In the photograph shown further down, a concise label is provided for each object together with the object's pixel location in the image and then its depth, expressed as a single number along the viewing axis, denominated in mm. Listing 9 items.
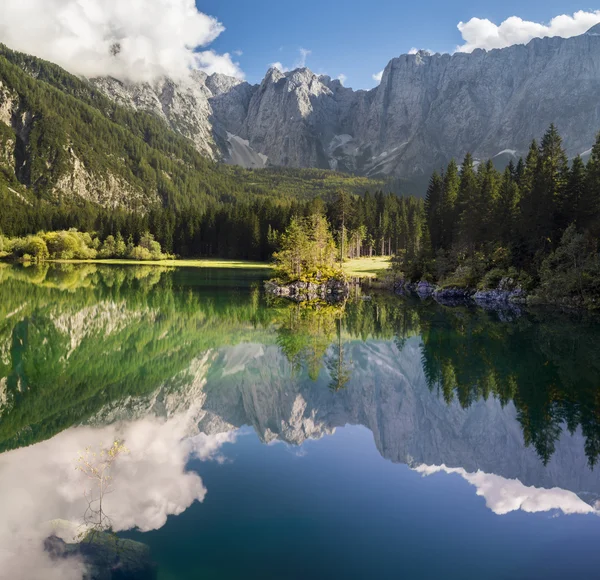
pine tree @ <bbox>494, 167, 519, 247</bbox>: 67000
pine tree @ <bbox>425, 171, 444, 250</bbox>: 88125
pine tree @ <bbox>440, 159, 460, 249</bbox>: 85000
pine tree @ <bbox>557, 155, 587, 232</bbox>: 58312
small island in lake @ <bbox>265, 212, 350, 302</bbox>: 73044
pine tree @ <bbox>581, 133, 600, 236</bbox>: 55781
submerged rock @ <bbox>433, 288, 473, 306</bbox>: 68000
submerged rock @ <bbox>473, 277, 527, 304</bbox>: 61750
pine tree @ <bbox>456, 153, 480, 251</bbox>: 73362
